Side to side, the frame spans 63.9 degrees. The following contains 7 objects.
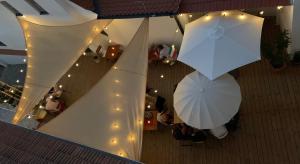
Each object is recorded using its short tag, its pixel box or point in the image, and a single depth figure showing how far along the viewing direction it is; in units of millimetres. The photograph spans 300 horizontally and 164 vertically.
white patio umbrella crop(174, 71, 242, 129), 6975
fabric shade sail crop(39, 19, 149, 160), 6534
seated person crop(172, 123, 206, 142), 7822
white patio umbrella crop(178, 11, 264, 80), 7097
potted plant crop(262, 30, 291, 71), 7680
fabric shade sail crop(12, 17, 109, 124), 7771
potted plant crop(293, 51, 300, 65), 7908
